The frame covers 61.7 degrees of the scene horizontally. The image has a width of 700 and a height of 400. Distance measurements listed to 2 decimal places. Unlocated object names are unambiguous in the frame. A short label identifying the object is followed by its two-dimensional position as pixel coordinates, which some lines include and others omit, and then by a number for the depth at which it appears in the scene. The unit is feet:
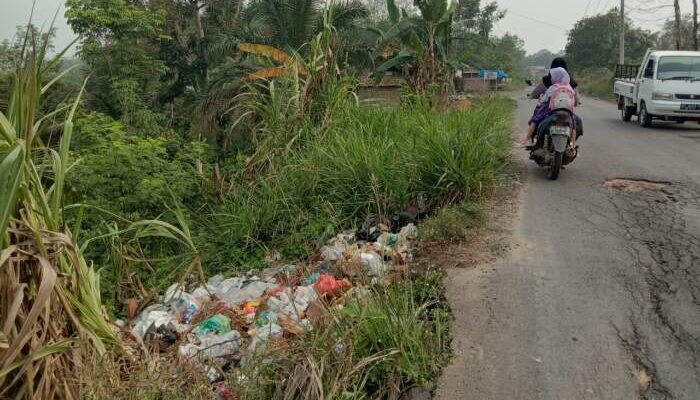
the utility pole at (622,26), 103.55
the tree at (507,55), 168.05
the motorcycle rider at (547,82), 23.99
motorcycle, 21.52
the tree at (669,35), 125.16
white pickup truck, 39.22
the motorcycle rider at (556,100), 22.11
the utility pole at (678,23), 86.22
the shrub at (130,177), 20.79
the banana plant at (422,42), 35.50
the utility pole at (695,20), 81.20
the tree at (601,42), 154.51
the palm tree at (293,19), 45.39
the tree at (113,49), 52.06
